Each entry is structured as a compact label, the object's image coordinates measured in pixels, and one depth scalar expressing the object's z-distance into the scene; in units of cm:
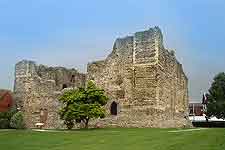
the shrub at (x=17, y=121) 2345
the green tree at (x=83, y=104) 1817
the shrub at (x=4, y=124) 2360
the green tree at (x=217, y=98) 3334
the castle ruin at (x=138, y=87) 1990
